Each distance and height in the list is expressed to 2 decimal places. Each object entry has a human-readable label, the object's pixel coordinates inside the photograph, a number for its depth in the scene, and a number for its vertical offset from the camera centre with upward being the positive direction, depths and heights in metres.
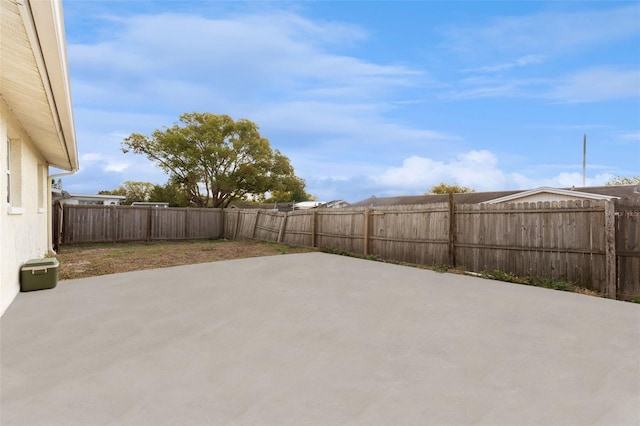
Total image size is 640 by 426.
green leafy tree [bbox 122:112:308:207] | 29.31 +4.84
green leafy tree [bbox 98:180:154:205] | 52.06 +3.36
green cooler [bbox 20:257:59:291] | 6.72 -1.17
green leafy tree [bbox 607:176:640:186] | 31.70 +2.90
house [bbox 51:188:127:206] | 30.77 +1.20
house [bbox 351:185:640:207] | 17.61 +1.00
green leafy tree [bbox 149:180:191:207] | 32.28 +1.67
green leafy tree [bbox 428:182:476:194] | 49.39 +3.39
